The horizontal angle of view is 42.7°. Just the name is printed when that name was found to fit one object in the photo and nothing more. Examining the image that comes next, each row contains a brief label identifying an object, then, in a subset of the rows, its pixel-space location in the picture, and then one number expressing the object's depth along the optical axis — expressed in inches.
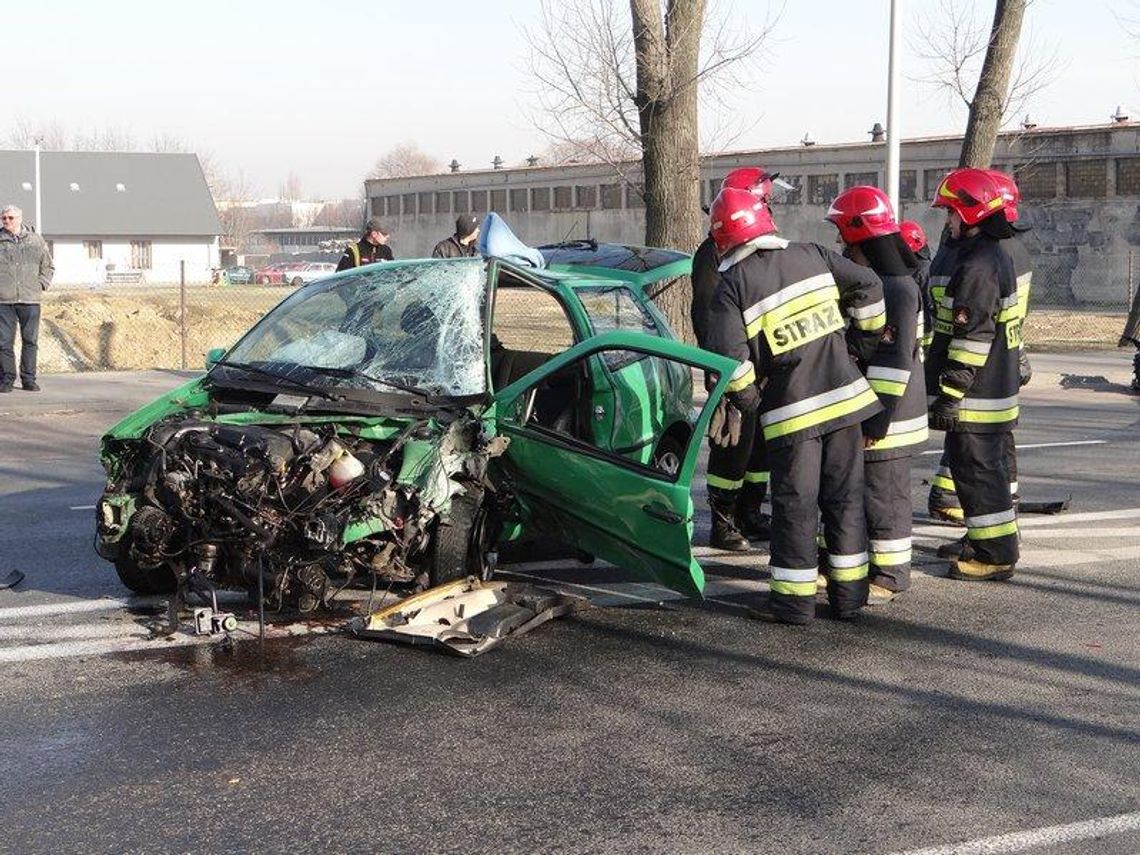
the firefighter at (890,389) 275.9
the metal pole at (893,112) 634.8
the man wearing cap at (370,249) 506.6
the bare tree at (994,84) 813.2
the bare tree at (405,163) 5561.0
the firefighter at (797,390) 254.8
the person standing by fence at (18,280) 581.0
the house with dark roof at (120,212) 2883.9
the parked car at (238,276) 2798.0
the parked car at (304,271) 2436.0
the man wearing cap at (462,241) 488.7
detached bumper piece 239.8
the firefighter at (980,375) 291.6
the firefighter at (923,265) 350.9
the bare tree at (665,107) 647.1
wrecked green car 239.3
